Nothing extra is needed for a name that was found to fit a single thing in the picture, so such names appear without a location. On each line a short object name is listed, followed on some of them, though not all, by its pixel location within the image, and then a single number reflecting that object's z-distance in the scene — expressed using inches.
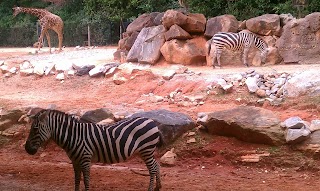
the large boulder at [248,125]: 381.4
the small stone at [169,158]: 384.2
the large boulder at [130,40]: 765.9
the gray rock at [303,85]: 469.1
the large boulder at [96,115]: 449.9
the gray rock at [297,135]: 370.0
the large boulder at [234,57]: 678.5
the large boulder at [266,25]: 682.2
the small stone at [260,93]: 499.8
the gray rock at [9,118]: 487.1
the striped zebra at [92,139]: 284.5
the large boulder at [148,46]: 706.2
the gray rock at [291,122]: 383.3
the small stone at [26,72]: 699.4
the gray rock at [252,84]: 511.5
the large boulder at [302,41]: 649.0
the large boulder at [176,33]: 685.3
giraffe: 931.3
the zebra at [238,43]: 663.1
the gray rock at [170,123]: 405.7
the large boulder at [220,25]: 706.8
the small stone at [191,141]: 406.3
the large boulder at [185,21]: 692.7
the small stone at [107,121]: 436.7
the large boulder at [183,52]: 680.4
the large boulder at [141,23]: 766.5
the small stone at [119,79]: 616.4
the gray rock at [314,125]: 379.2
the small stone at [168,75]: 592.1
